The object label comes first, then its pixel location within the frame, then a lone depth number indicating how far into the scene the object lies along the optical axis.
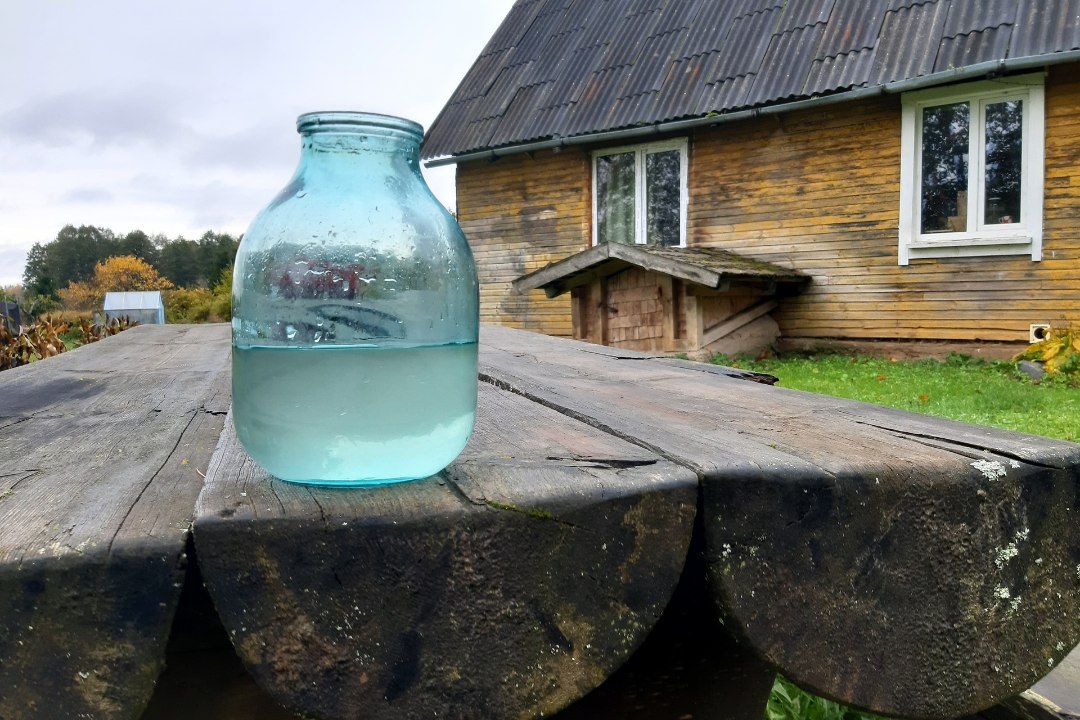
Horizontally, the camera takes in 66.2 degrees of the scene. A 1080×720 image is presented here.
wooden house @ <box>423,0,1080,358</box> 7.88
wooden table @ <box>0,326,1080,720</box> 0.62
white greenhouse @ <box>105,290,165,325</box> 22.25
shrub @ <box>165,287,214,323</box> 28.69
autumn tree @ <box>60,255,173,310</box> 46.36
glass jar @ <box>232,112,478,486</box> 0.76
